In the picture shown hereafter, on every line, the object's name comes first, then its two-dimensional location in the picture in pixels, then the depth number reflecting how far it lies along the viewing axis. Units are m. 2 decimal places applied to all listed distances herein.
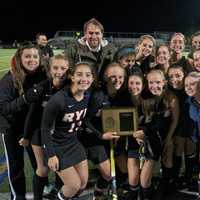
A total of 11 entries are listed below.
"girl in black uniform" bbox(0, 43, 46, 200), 2.89
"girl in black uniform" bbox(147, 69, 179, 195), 3.17
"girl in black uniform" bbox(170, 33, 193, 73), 3.95
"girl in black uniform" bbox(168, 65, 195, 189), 3.36
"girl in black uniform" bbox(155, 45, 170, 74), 3.69
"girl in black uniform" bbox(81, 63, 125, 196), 3.10
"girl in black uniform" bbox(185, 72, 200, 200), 3.13
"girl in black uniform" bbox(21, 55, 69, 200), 2.96
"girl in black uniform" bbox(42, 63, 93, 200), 2.78
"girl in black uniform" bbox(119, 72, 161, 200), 3.11
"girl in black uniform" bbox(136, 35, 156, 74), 3.81
